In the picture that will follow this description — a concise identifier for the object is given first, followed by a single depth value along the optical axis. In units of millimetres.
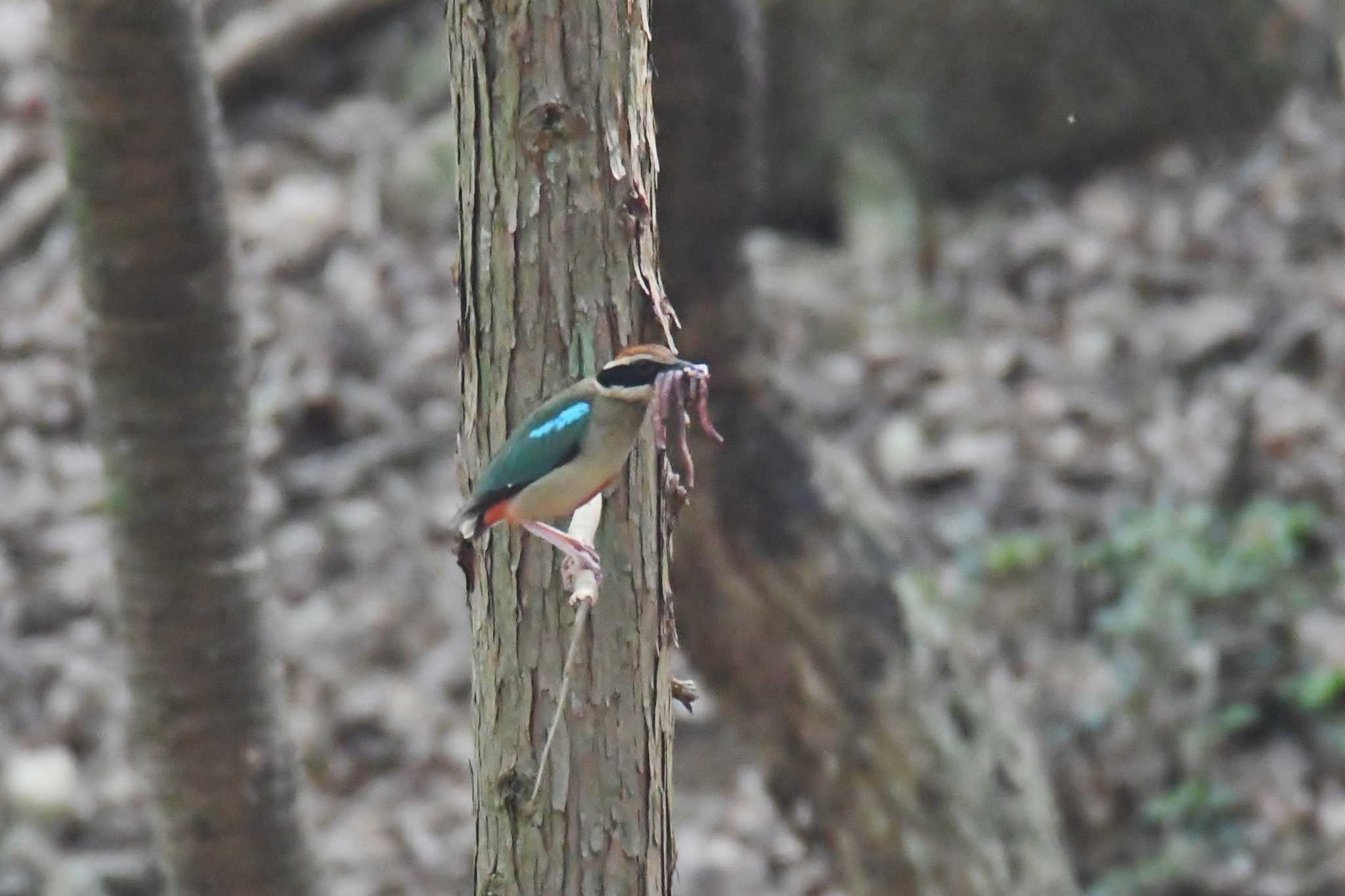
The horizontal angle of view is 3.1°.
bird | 13232
